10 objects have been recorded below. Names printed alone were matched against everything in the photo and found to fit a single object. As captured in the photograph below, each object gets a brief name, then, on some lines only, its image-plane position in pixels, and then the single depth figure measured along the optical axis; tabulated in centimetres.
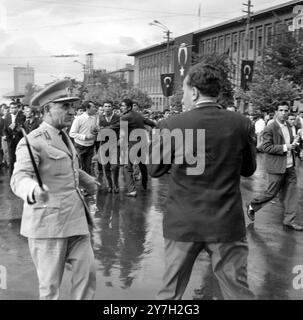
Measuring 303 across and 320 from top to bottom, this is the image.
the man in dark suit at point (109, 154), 1036
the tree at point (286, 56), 2937
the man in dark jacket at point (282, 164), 736
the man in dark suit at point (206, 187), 337
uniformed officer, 362
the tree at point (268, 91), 2911
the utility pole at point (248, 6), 3859
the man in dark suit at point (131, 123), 1008
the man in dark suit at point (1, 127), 1328
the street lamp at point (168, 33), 4829
